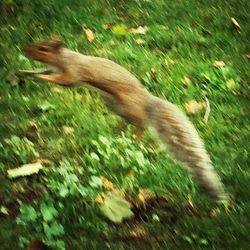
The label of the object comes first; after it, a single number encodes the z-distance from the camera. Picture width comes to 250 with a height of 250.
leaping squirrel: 3.14
